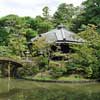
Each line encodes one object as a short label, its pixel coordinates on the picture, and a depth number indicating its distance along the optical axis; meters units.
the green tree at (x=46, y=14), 45.14
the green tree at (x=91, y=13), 32.31
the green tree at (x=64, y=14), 42.41
